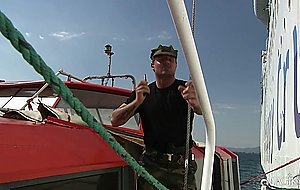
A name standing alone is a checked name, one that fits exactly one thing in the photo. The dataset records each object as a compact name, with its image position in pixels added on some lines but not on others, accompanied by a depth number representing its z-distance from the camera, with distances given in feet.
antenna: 24.04
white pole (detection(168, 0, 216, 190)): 4.64
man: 9.85
